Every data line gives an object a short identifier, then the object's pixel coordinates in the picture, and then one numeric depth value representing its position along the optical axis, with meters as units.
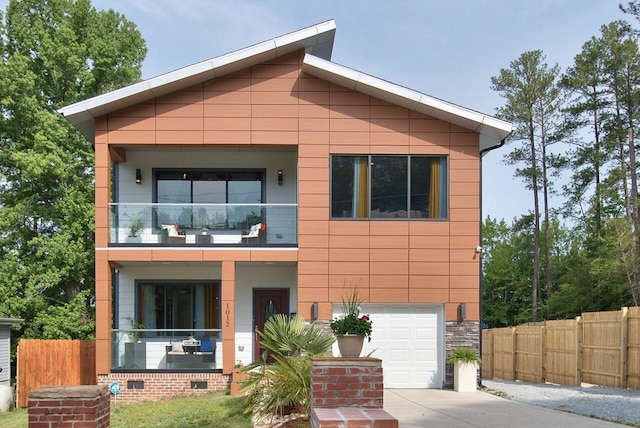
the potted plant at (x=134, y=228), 16.58
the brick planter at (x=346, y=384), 6.29
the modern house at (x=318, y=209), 16.16
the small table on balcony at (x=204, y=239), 16.73
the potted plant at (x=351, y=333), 11.63
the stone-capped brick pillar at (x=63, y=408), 5.38
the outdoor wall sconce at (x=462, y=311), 16.14
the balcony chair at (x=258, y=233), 16.77
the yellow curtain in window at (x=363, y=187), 16.33
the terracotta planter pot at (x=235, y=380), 15.24
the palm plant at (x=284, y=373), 9.62
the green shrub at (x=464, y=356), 15.61
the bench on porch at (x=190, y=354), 16.33
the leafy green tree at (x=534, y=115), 37.59
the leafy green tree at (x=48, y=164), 24.97
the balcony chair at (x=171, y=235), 16.61
